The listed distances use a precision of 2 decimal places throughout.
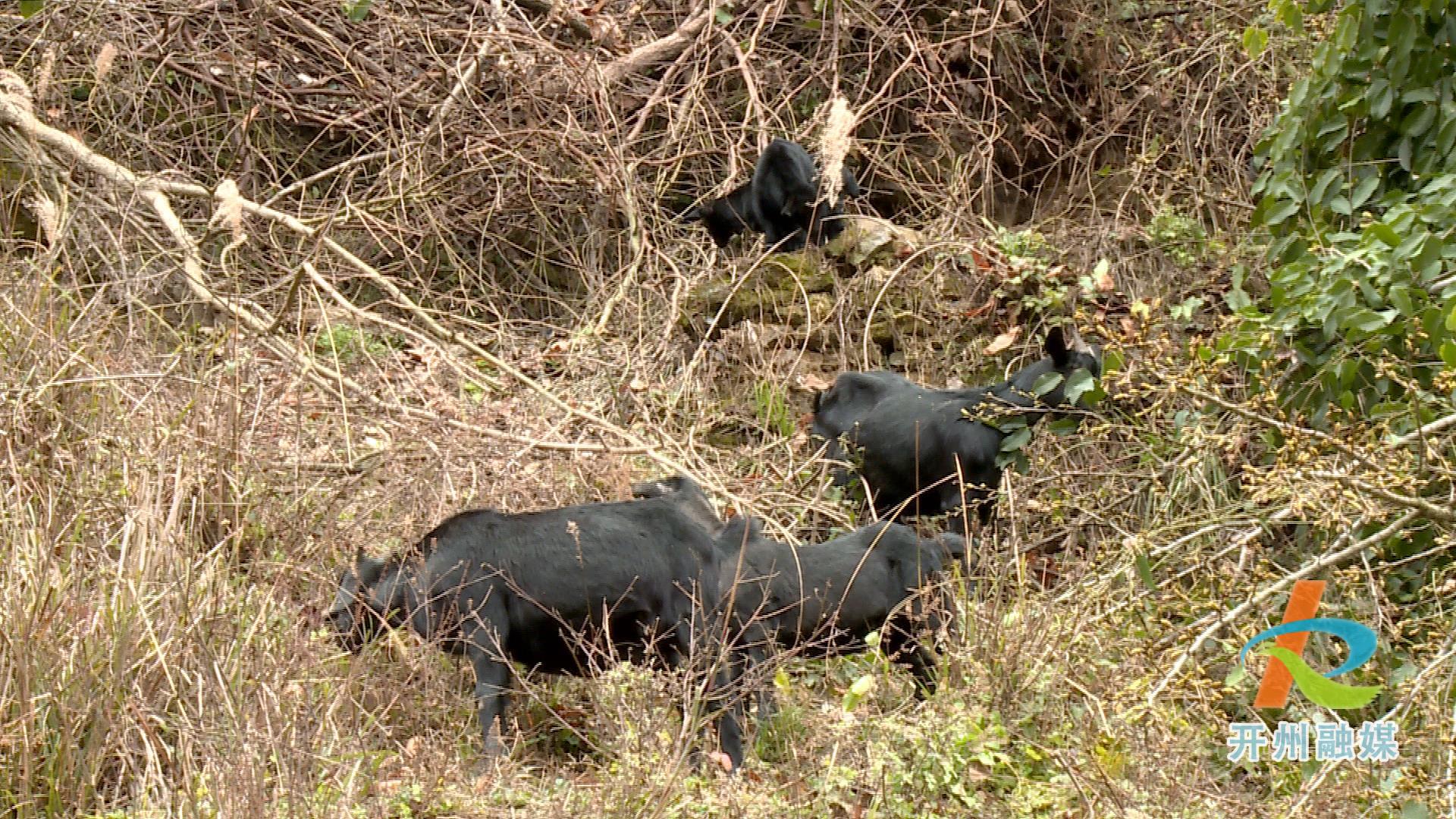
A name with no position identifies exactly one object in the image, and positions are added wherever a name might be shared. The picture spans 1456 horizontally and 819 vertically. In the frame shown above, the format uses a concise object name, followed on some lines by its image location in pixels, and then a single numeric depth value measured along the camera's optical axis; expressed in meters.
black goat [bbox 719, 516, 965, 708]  11.37
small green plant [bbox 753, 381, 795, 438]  16.58
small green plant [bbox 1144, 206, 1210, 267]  18.06
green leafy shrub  10.82
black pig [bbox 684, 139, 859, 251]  18.47
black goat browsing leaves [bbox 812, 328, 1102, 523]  14.72
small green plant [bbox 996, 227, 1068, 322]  14.76
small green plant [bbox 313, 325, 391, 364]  16.95
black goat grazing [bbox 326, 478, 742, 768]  10.76
